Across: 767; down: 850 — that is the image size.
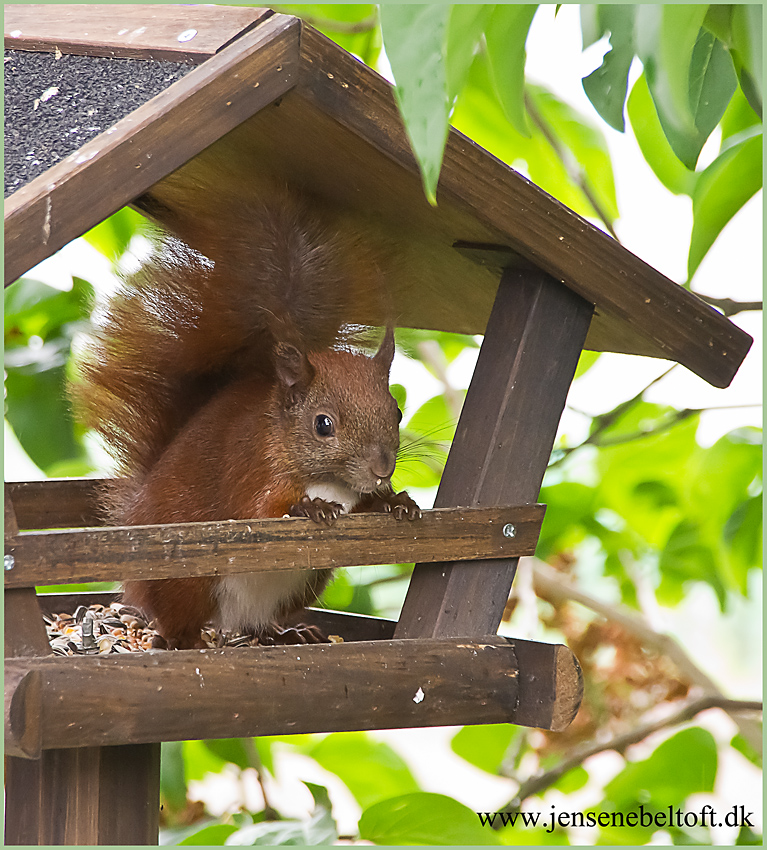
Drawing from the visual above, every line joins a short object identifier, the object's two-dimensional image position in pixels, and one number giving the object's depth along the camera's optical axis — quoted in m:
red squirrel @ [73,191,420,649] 6.33
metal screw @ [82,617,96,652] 6.33
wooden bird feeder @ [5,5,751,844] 6.21
